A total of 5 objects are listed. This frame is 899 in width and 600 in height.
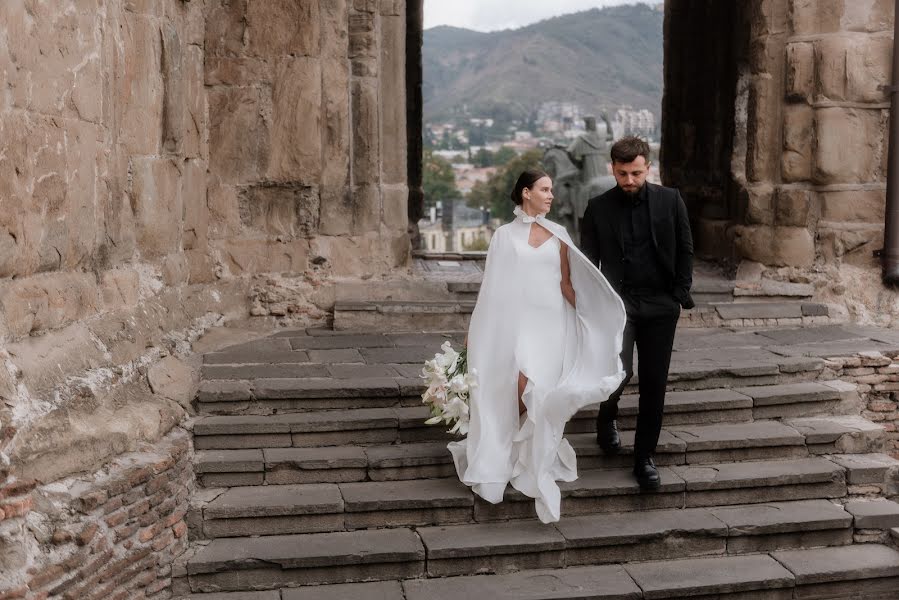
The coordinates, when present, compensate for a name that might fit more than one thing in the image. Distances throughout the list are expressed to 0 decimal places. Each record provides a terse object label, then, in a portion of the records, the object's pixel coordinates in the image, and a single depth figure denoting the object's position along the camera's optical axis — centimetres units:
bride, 535
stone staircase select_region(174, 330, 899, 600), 513
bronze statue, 2442
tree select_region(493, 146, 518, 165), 9062
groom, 536
